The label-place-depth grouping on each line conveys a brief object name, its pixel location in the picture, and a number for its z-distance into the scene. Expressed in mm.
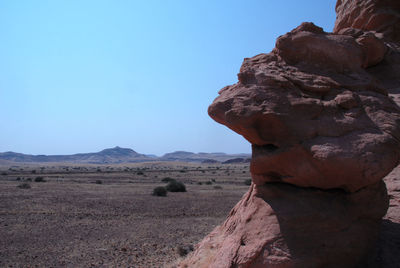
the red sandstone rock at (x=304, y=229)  4930
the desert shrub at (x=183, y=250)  9820
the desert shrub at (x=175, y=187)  27783
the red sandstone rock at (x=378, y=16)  9023
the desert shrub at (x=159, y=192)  24520
